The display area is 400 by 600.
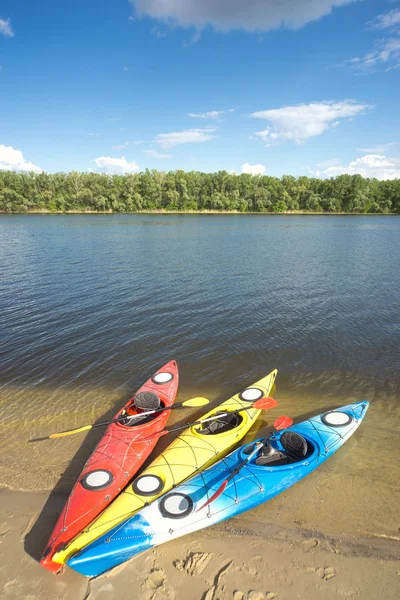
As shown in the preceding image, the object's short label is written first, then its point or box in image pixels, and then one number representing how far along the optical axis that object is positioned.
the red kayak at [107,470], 5.73
